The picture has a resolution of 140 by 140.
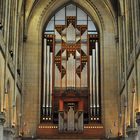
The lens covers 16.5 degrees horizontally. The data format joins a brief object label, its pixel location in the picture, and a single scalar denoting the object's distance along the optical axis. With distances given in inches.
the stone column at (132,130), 1264.8
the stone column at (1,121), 1075.9
